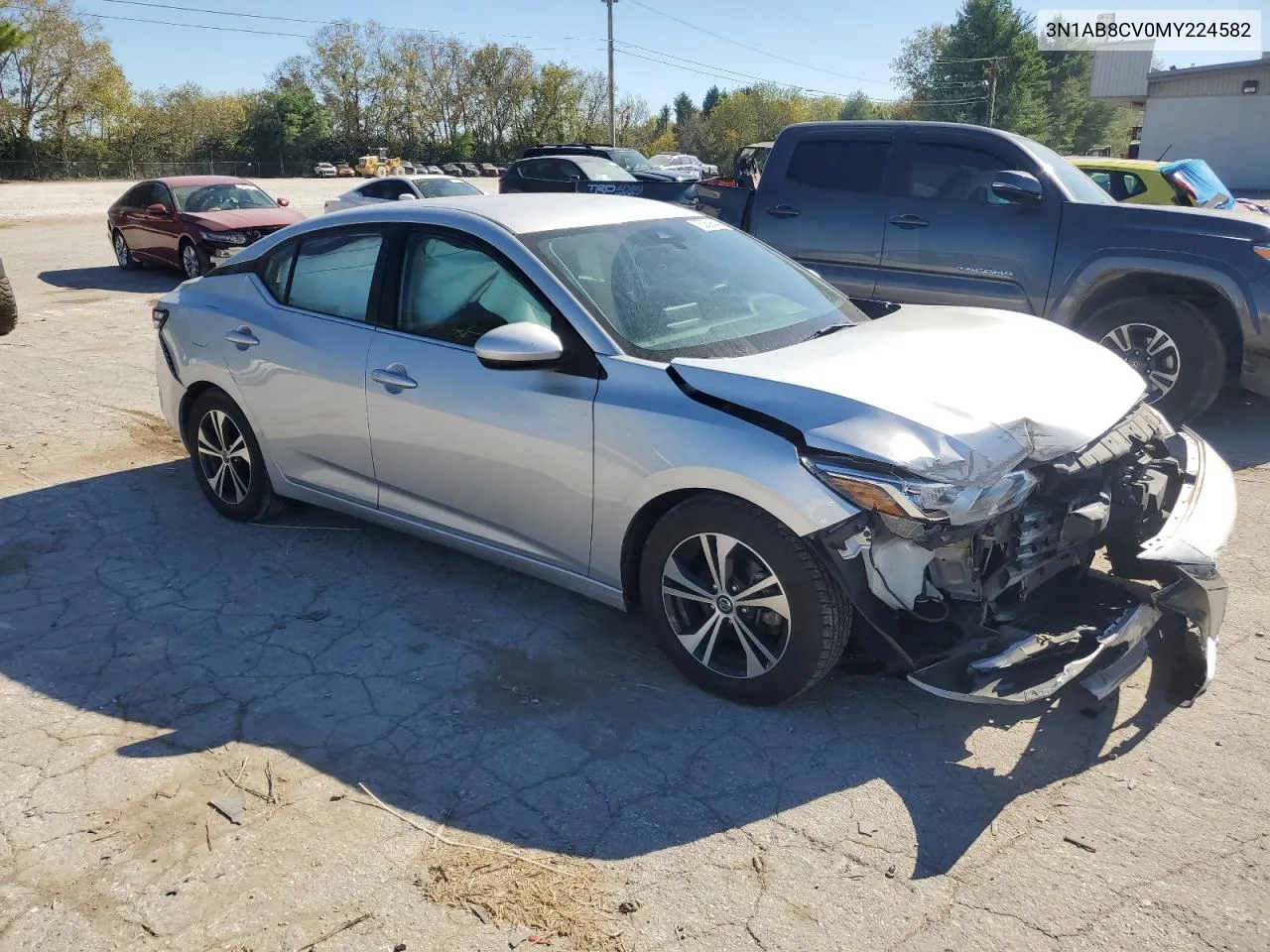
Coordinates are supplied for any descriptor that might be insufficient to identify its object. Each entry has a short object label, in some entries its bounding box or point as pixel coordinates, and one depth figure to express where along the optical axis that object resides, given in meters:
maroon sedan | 14.26
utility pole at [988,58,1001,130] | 60.03
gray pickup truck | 6.43
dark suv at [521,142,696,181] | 23.26
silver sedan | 3.10
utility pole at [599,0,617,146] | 51.16
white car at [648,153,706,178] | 39.94
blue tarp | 10.02
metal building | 35.03
